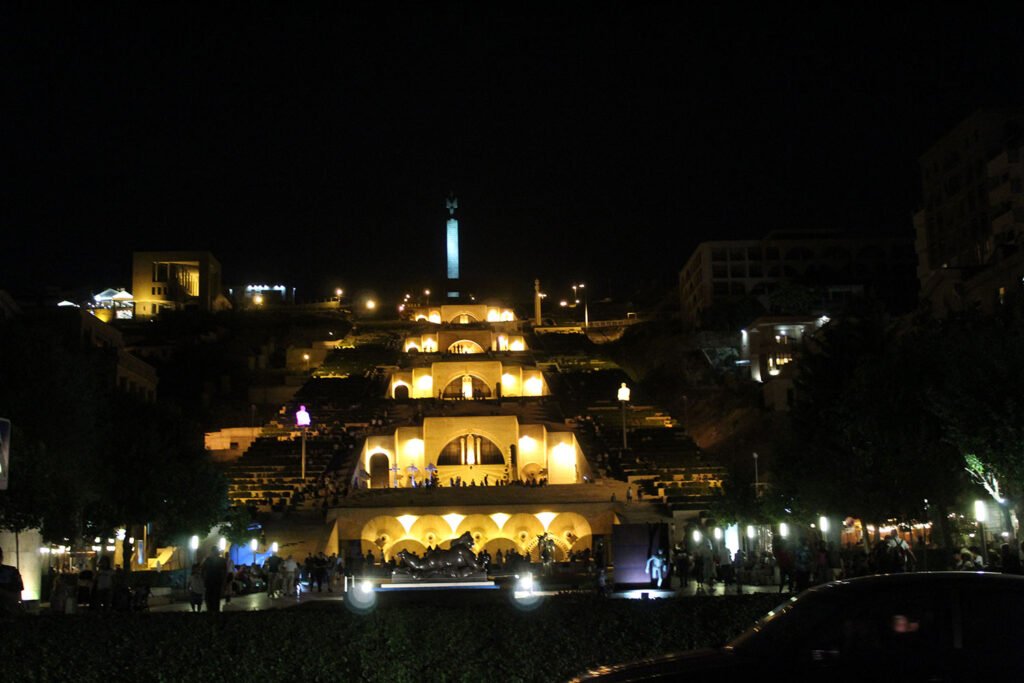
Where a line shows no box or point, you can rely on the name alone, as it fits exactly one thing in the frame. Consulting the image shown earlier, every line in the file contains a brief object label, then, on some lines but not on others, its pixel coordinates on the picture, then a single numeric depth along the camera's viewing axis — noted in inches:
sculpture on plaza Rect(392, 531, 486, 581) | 1052.5
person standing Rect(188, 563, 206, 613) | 889.5
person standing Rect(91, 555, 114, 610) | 886.4
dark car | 231.9
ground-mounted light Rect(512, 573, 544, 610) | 405.7
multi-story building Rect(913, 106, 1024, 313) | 2177.7
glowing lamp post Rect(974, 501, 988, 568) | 1095.0
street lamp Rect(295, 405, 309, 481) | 1836.9
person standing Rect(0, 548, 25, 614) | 534.3
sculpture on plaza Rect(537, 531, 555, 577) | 1268.7
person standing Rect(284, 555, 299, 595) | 1193.4
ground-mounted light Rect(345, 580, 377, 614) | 421.7
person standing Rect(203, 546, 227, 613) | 741.9
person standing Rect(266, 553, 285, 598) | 1147.9
